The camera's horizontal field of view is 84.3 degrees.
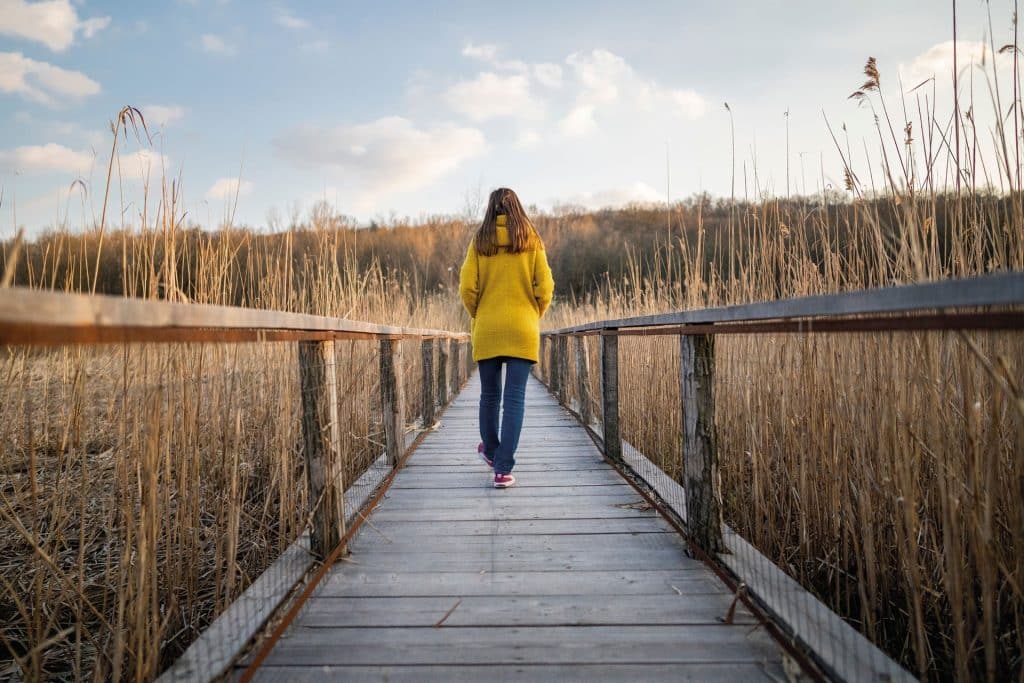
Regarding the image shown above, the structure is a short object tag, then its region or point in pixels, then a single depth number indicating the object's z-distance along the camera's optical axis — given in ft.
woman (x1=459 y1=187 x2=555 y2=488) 8.96
